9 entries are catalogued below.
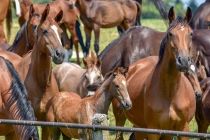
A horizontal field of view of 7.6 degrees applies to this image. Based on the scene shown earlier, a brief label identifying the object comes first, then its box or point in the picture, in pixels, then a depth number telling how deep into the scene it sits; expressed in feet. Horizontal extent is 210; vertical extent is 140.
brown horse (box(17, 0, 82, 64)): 107.86
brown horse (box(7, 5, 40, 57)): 58.47
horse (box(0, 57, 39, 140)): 43.11
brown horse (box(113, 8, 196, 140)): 49.41
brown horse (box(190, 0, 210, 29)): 82.90
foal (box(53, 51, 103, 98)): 62.92
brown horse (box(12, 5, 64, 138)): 55.10
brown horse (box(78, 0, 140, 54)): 117.82
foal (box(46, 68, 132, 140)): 53.99
